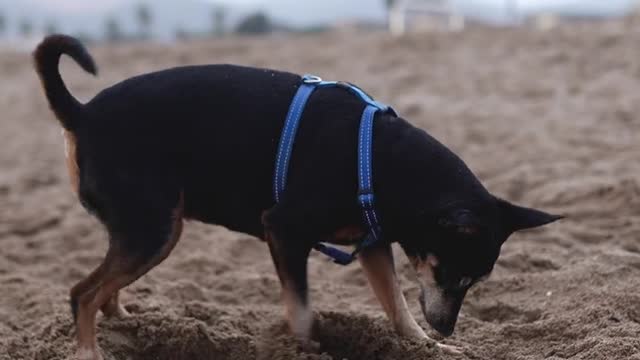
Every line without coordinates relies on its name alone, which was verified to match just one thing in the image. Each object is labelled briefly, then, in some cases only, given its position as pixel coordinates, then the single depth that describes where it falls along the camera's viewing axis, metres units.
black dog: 3.74
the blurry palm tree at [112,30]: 43.34
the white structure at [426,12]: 26.39
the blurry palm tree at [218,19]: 39.84
